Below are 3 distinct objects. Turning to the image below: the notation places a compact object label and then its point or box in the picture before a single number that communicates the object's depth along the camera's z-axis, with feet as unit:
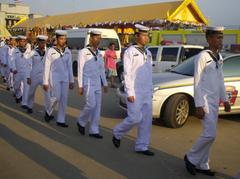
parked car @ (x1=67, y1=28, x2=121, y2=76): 67.62
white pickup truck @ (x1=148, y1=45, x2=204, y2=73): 47.67
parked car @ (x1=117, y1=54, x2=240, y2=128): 28.32
